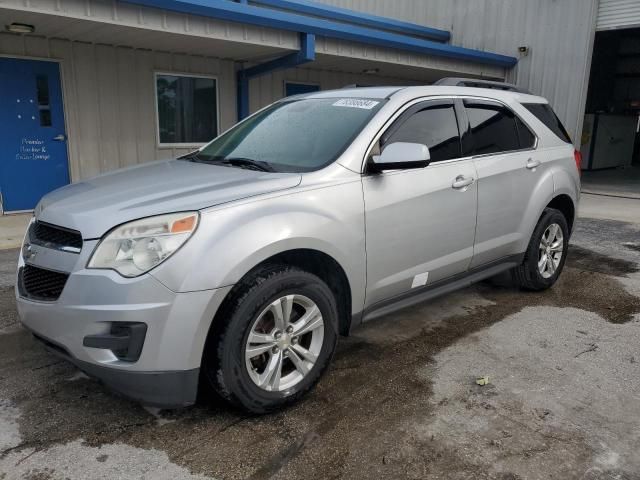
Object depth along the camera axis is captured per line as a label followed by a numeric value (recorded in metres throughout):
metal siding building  7.40
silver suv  2.45
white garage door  11.72
